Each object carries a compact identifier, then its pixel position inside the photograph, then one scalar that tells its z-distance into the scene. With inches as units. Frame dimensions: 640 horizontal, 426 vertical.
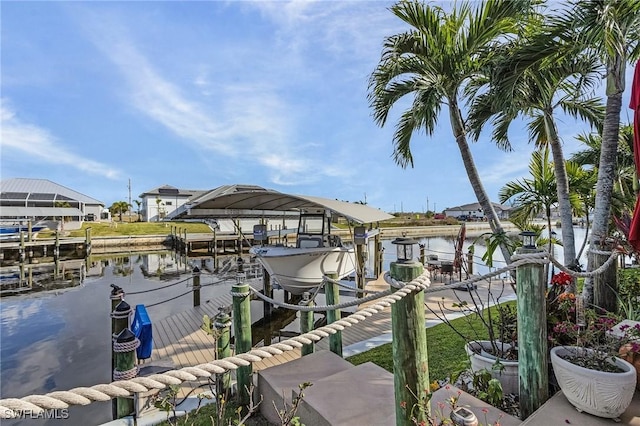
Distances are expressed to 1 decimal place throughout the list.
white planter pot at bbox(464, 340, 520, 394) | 99.6
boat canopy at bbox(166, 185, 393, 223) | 274.5
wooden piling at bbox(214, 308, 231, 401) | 124.7
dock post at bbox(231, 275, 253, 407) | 126.6
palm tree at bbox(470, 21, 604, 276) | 159.8
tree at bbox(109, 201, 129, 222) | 1866.4
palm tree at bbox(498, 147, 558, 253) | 242.8
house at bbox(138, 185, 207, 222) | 1738.4
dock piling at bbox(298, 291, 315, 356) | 147.3
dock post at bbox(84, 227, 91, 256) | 883.4
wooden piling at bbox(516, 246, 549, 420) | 81.7
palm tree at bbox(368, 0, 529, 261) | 165.0
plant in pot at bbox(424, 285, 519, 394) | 99.7
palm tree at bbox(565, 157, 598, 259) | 243.1
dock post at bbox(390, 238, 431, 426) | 63.1
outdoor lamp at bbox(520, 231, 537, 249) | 85.2
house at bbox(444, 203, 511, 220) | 2473.5
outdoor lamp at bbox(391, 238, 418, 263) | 66.9
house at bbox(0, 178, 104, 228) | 1281.0
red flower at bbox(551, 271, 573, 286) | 111.7
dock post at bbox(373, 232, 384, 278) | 446.8
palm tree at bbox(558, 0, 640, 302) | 123.5
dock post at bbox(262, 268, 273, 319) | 335.5
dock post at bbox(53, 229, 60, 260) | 805.5
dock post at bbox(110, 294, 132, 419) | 119.2
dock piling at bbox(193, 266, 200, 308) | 341.7
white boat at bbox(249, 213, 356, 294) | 318.3
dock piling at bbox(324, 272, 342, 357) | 142.3
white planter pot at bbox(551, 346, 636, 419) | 71.1
